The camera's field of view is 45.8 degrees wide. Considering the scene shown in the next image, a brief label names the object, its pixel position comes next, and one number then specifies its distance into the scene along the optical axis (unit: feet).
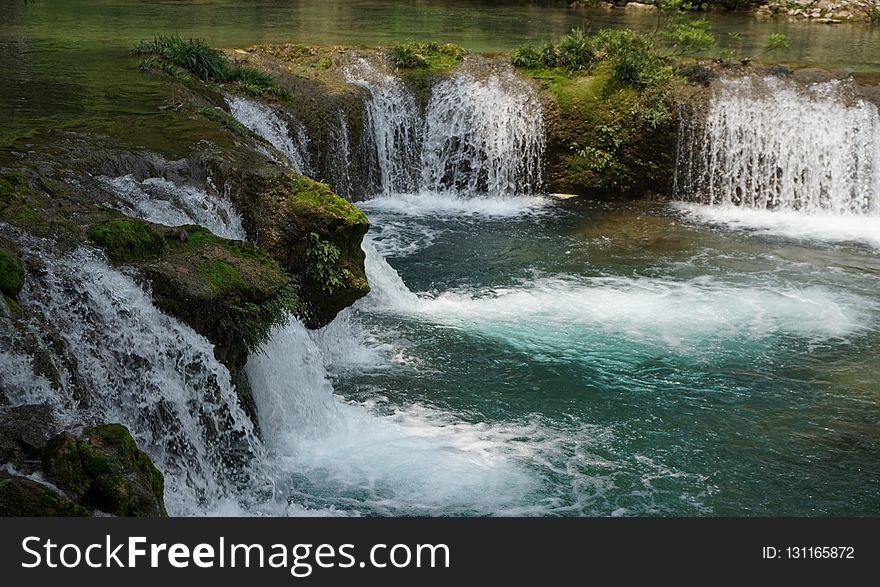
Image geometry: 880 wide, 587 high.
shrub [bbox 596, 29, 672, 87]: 53.57
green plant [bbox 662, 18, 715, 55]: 56.39
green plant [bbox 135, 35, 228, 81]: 47.93
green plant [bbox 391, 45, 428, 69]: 55.11
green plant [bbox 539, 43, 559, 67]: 55.83
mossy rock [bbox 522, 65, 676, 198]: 53.21
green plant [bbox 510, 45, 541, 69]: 55.88
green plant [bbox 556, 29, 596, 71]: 55.52
